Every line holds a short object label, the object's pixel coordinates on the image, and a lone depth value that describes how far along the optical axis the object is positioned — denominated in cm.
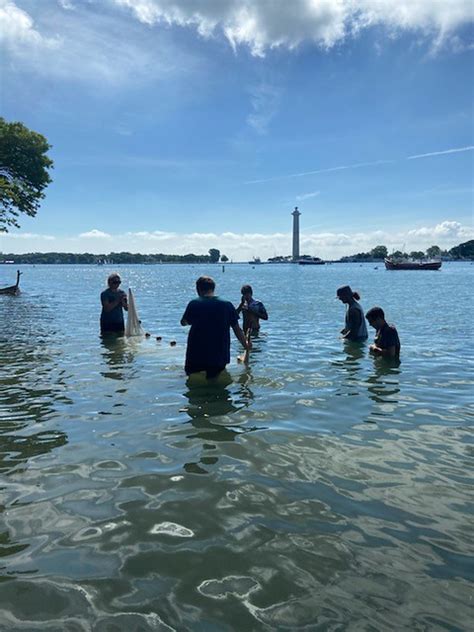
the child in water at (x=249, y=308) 1372
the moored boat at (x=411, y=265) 14112
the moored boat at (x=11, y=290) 4472
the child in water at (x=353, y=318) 1260
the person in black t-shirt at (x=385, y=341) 1121
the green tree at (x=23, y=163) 3916
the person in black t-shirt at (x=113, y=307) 1346
